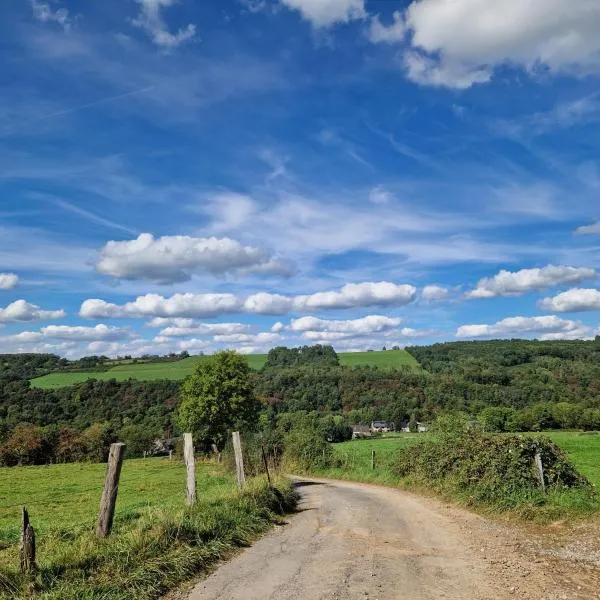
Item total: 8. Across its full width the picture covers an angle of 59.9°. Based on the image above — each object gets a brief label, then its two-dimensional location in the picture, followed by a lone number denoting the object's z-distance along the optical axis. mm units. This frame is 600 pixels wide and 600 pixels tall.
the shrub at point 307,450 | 32969
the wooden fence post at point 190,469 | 12305
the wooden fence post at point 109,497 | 8984
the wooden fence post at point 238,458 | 15414
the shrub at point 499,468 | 15242
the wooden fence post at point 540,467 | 15081
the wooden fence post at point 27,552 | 7199
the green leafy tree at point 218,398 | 42469
